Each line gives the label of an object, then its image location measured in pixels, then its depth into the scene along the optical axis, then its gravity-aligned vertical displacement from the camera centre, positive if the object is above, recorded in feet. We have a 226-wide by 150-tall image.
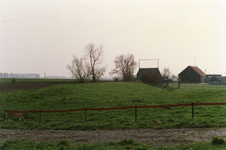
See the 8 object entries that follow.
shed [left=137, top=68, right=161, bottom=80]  352.49 +18.38
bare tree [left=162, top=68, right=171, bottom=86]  325.05 +15.47
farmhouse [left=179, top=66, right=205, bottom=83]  367.35 +11.46
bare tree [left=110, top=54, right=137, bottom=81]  333.21 +24.33
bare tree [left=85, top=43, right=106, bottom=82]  251.39 +13.70
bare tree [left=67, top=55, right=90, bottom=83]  243.81 +9.81
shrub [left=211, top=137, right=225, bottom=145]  34.56 -8.84
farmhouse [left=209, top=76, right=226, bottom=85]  340.39 +3.36
